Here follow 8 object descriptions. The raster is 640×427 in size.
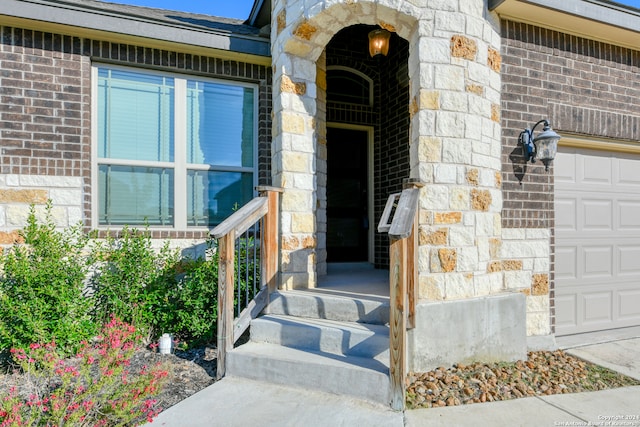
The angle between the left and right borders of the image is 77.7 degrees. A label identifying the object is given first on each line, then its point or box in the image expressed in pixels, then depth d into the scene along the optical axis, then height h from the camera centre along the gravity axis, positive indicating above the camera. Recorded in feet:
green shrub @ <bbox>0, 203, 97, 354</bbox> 10.68 -2.13
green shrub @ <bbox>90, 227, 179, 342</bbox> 11.93 -2.02
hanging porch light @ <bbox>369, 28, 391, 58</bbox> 14.01 +6.28
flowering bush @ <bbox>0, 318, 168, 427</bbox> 6.89 -3.42
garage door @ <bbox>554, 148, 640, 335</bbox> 13.73 -0.80
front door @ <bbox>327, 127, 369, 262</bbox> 17.67 +0.96
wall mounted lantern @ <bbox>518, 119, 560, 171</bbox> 12.22 +2.31
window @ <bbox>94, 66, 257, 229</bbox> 13.38 +2.42
